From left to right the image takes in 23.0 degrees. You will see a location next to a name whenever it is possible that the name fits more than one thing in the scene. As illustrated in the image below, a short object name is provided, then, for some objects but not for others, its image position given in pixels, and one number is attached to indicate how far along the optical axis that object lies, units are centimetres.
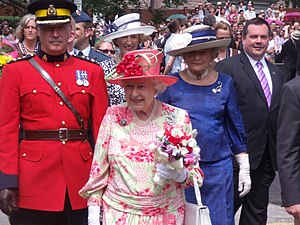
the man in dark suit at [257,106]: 632
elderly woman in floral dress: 407
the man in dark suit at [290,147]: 447
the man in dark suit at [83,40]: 707
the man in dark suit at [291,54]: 1688
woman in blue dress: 528
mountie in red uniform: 461
